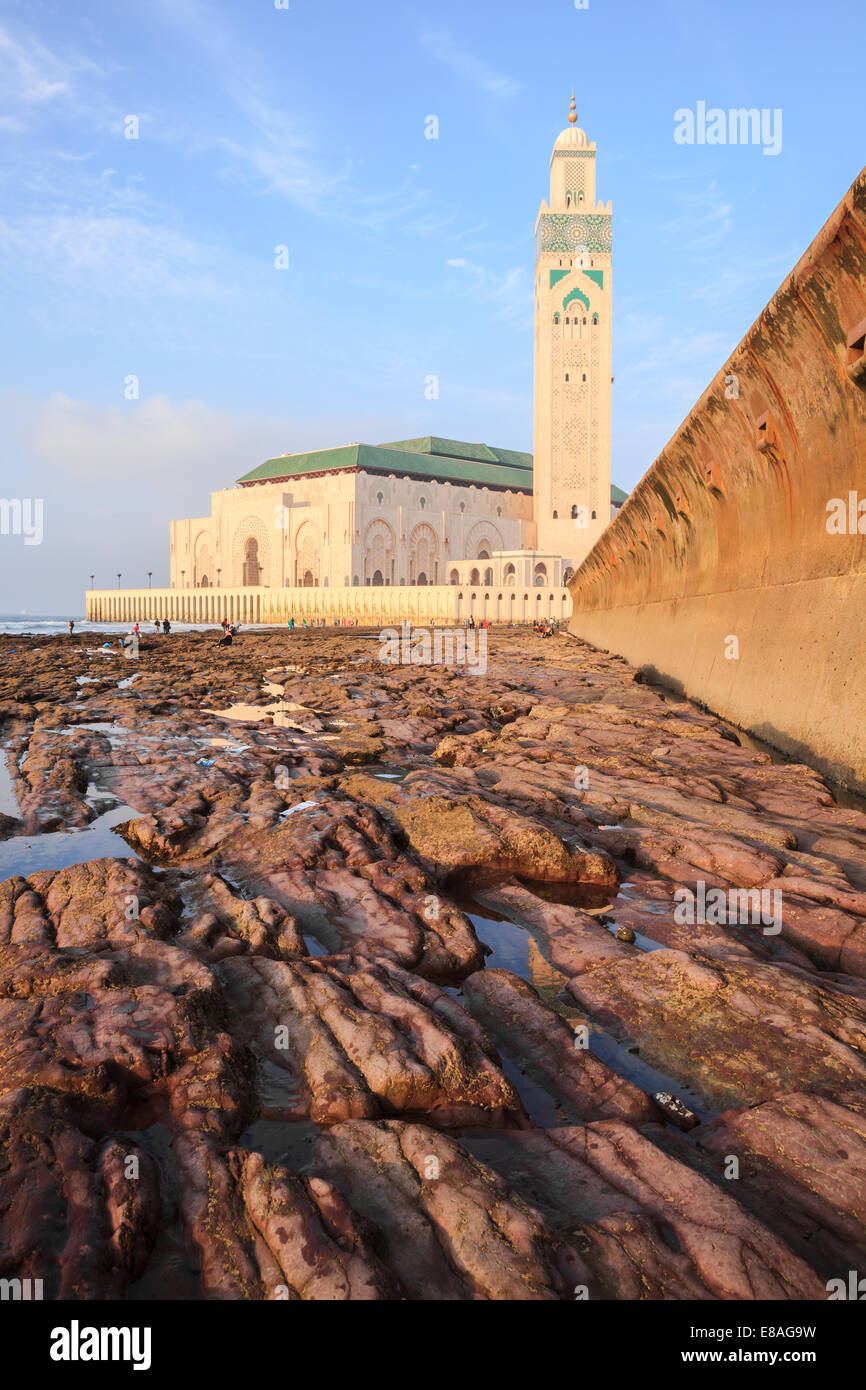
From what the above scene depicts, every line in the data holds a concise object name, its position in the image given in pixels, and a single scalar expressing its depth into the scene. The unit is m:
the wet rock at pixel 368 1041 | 2.99
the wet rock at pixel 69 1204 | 2.15
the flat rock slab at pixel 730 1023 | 3.17
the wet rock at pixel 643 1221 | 2.13
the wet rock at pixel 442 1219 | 2.12
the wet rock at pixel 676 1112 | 2.96
